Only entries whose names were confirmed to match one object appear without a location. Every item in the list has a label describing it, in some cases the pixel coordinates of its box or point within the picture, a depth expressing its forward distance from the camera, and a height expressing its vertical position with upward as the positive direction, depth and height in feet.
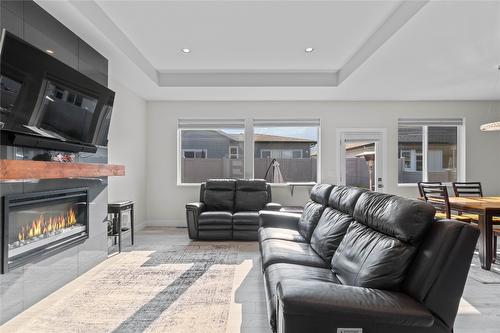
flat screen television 7.16 +1.87
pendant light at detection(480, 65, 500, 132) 13.43 +1.92
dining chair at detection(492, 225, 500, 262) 11.69 -2.63
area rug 7.43 -3.74
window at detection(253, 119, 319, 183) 20.25 +0.99
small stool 13.32 -2.01
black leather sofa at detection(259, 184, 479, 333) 4.55 -1.92
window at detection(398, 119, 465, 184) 20.10 +1.07
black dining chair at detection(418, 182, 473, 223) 12.70 -1.22
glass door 19.91 +0.66
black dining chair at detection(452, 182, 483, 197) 16.16 -1.04
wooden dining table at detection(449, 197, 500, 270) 11.34 -2.07
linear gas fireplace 7.70 -1.66
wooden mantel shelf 6.81 -0.04
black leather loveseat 15.88 -2.24
